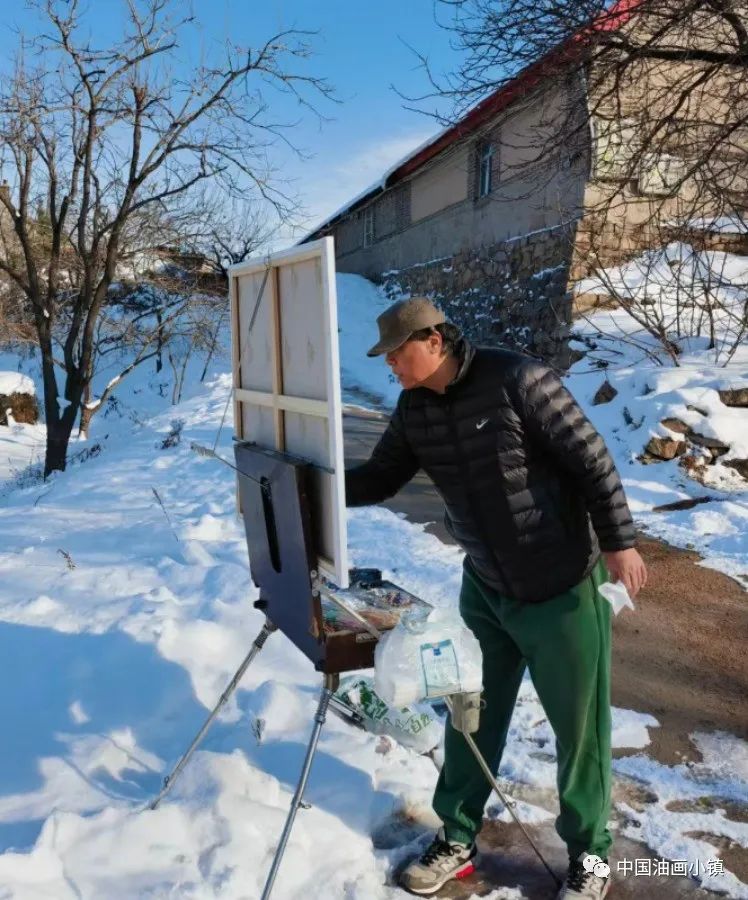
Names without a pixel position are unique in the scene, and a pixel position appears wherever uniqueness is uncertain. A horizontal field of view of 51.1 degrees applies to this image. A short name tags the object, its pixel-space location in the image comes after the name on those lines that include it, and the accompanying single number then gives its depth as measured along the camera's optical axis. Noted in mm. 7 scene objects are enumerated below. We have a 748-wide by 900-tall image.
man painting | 2170
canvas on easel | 1979
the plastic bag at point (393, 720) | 2688
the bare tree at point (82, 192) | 9945
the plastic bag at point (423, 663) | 2064
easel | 2111
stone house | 7949
